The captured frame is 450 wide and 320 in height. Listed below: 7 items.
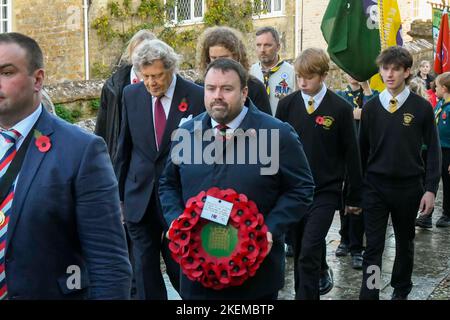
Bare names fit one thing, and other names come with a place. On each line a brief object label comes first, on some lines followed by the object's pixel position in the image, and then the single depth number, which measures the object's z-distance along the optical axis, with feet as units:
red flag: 44.27
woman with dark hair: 22.26
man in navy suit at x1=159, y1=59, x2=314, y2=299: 16.03
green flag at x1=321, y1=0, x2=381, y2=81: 27.96
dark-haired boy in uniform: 23.38
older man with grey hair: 20.40
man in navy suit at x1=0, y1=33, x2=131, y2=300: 11.76
